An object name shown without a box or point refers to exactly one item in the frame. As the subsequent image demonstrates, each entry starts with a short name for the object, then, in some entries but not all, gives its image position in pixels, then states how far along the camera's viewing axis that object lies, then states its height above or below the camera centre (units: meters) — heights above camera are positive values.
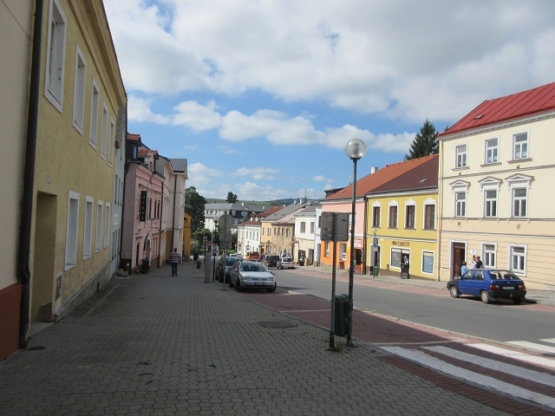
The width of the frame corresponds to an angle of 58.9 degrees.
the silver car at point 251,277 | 22.16 -2.43
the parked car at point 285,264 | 53.31 -4.20
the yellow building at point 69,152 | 8.89 +1.41
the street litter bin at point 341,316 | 9.07 -1.64
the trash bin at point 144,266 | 34.50 -3.28
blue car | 20.61 -2.20
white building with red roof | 24.98 +2.66
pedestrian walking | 32.51 -2.64
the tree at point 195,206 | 120.16 +3.75
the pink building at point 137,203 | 30.45 +1.08
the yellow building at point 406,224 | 34.25 +0.48
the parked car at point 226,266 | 26.76 -2.44
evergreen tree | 72.69 +13.20
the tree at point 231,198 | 192.62 +9.87
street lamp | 9.49 +1.49
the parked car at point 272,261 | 56.03 -4.15
